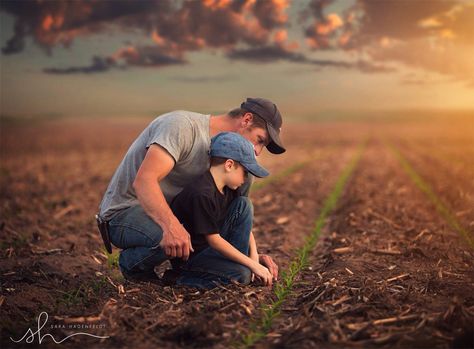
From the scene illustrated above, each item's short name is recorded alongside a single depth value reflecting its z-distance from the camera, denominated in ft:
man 14.25
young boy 14.15
